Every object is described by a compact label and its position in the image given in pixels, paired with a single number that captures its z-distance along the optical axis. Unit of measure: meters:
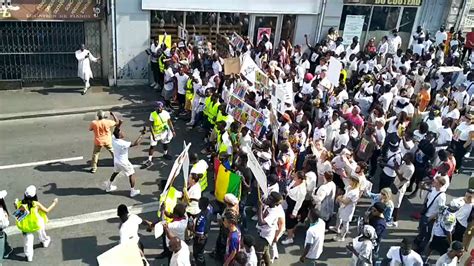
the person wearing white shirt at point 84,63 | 14.28
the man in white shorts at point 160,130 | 10.58
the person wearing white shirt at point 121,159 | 9.36
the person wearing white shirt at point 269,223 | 7.48
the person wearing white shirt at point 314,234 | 7.35
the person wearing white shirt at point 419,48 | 17.39
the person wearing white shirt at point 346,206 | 8.39
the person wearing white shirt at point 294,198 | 8.36
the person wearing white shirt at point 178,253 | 6.53
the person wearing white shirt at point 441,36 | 18.17
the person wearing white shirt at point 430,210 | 8.33
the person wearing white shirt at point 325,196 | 8.41
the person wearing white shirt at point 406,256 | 6.88
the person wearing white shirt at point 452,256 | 6.92
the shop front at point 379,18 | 18.31
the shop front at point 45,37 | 14.11
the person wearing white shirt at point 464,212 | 8.13
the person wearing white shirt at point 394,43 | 17.44
